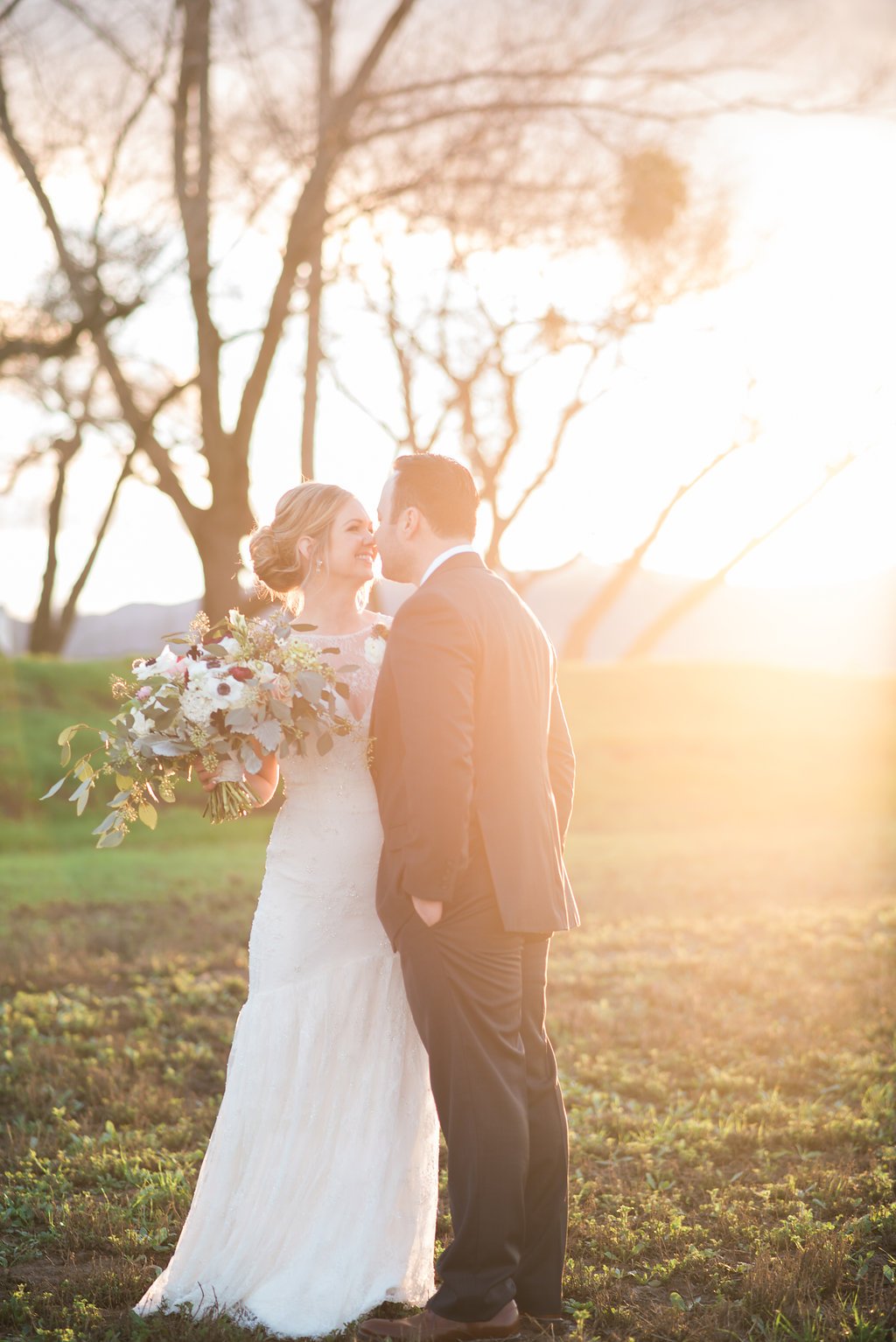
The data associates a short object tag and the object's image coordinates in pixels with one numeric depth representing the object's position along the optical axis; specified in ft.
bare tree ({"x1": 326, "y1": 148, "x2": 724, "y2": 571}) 64.59
